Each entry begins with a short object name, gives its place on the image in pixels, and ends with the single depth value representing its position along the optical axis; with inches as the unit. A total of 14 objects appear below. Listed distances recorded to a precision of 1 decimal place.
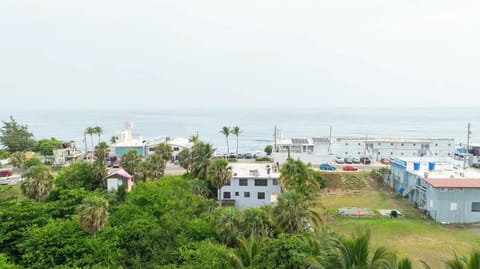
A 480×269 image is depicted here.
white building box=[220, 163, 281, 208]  1596.9
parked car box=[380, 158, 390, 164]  2455.5
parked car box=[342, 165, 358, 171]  2105.1
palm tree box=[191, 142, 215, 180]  1617.9
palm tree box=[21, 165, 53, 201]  1322.6
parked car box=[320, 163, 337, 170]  2162.9
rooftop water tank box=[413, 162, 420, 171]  1747.0
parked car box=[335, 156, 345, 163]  2463.6
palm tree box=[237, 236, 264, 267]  754.2
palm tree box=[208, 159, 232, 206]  1417.3
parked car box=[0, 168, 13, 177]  2031.3
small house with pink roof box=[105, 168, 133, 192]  1423.5
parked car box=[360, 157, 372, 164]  2430.6
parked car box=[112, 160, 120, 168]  2298.0
